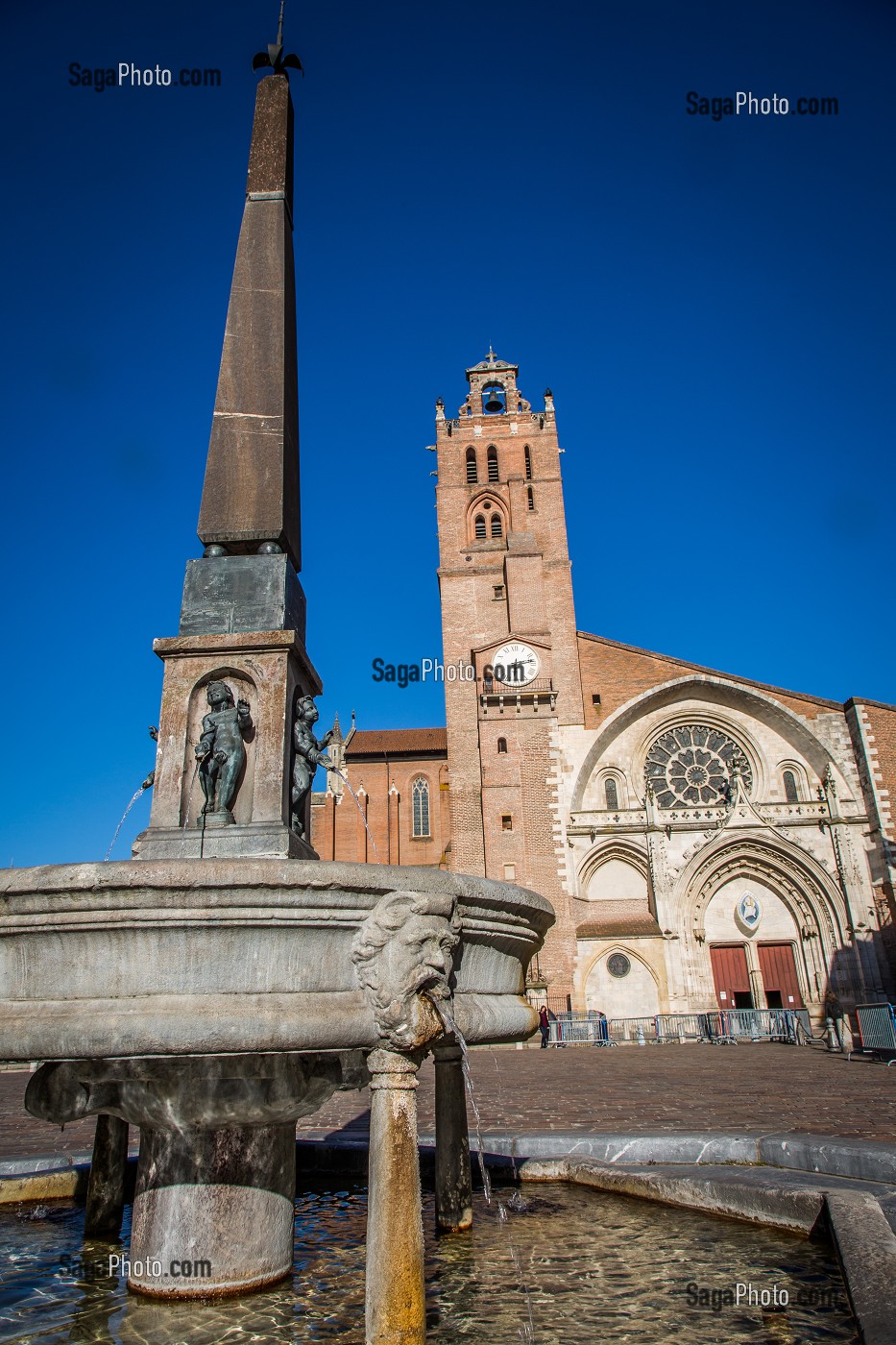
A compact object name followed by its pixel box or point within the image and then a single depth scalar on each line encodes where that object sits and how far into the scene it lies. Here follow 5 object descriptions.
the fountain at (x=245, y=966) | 2.60
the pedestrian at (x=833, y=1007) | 24.98
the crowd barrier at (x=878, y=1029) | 17.06
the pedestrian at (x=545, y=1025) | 25.44
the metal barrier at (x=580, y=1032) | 25.34
